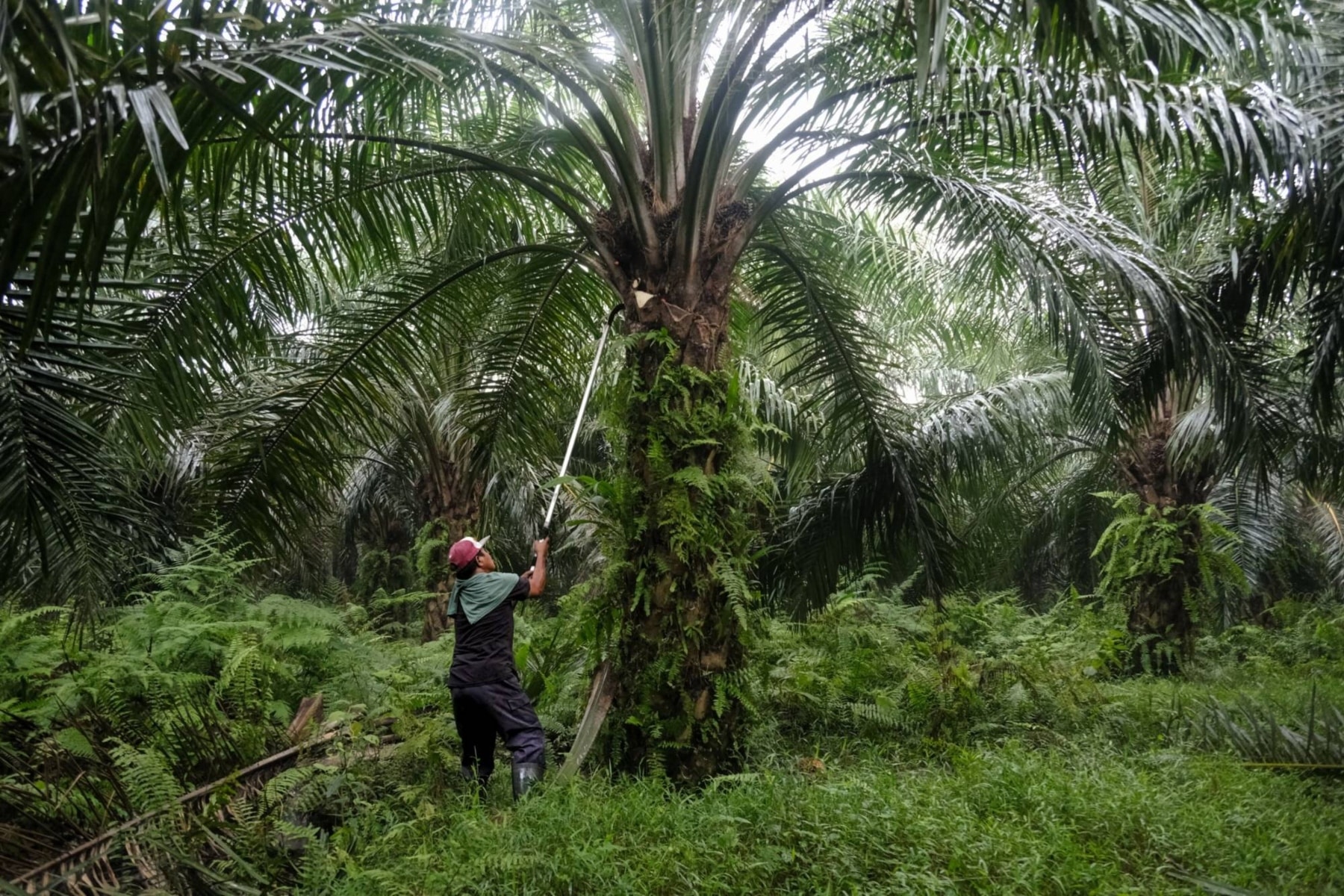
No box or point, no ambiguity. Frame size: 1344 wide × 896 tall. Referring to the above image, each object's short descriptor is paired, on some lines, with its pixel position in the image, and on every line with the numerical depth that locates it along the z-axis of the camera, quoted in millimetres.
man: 5574
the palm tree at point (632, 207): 4090
